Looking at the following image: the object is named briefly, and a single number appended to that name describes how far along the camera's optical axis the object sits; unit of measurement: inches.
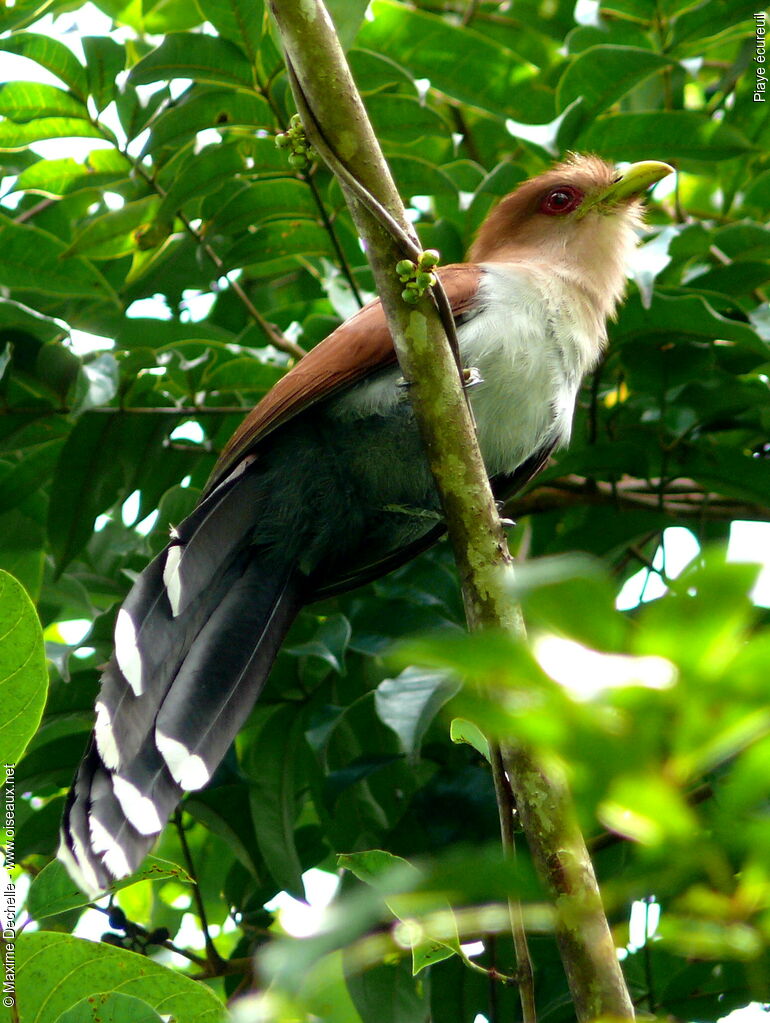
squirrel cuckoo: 187.0
